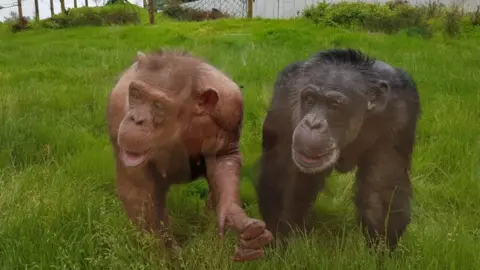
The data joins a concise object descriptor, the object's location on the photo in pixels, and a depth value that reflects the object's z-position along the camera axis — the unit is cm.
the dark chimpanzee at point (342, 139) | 201
